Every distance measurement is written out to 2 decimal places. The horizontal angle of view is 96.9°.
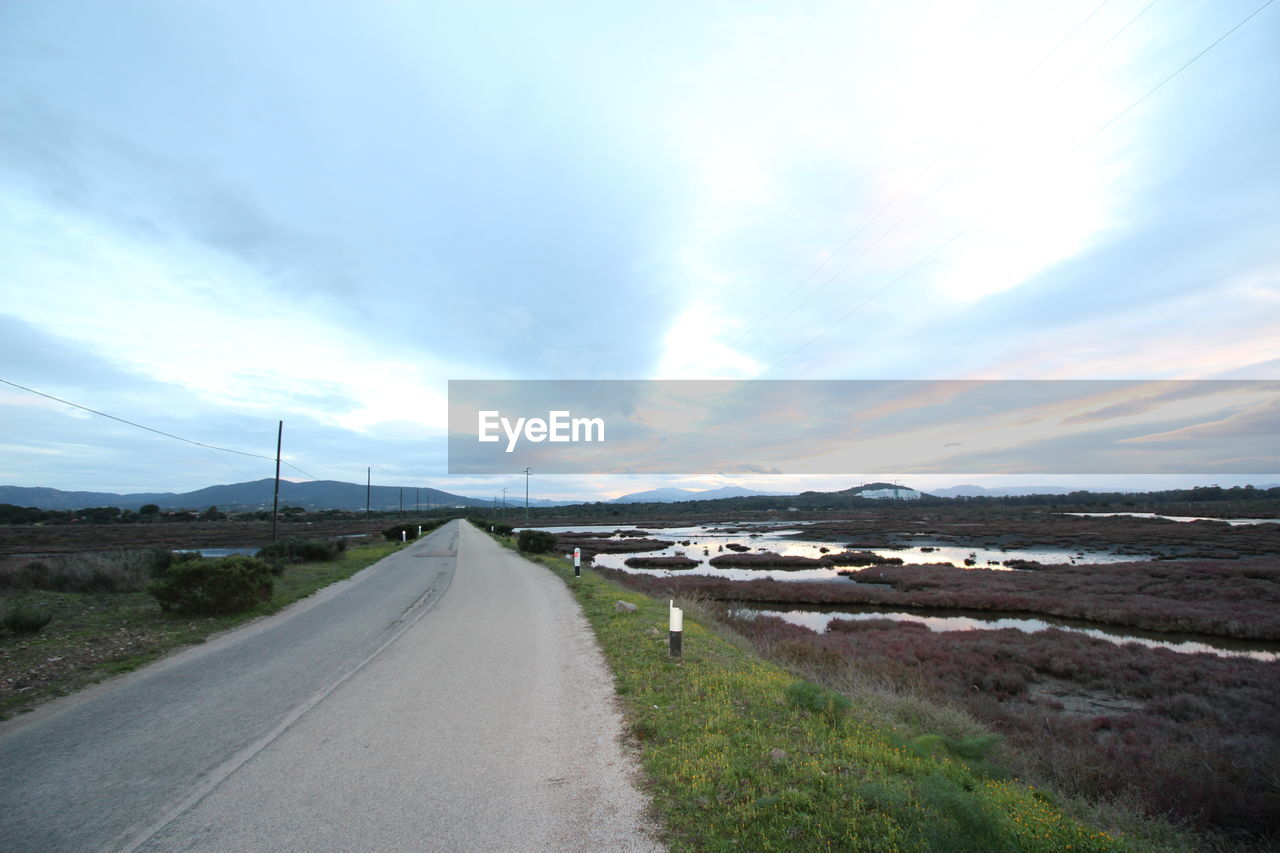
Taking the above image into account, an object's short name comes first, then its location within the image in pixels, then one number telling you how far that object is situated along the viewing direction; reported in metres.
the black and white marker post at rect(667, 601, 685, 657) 9.08
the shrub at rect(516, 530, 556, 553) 37.83
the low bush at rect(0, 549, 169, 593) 15.87
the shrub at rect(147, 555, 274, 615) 12.83
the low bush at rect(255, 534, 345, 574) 27.84
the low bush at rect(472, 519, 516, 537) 59.22
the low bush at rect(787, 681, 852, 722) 6.75
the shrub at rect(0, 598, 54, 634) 10.09
